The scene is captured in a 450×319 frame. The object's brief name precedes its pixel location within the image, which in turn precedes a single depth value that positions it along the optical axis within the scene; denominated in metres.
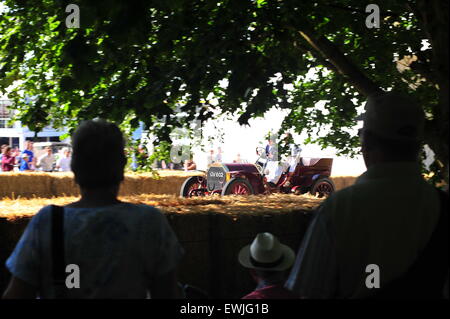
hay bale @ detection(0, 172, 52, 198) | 17.11
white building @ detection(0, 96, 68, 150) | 39.53
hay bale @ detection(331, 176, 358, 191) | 23.09
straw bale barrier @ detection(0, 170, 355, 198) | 17.34
